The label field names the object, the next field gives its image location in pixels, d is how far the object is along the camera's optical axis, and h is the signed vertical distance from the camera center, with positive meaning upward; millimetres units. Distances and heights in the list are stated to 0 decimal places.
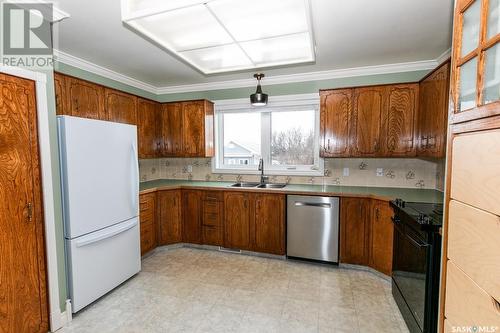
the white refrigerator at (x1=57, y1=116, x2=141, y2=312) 2039 -468
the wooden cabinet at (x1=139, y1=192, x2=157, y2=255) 3127 -892
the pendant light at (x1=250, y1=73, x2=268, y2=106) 3279 +734
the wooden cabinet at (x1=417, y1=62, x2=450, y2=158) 2217 +390
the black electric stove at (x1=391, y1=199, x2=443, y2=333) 1592 -799
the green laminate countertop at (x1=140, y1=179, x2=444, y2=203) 2641 -463
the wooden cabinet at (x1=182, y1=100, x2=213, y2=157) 3725 +374
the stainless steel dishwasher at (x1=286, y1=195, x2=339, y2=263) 2912 -910
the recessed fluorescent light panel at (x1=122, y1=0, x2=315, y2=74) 1617 +963
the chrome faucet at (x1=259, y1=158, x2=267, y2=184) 3679 -275
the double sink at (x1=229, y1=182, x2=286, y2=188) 3557 -474
